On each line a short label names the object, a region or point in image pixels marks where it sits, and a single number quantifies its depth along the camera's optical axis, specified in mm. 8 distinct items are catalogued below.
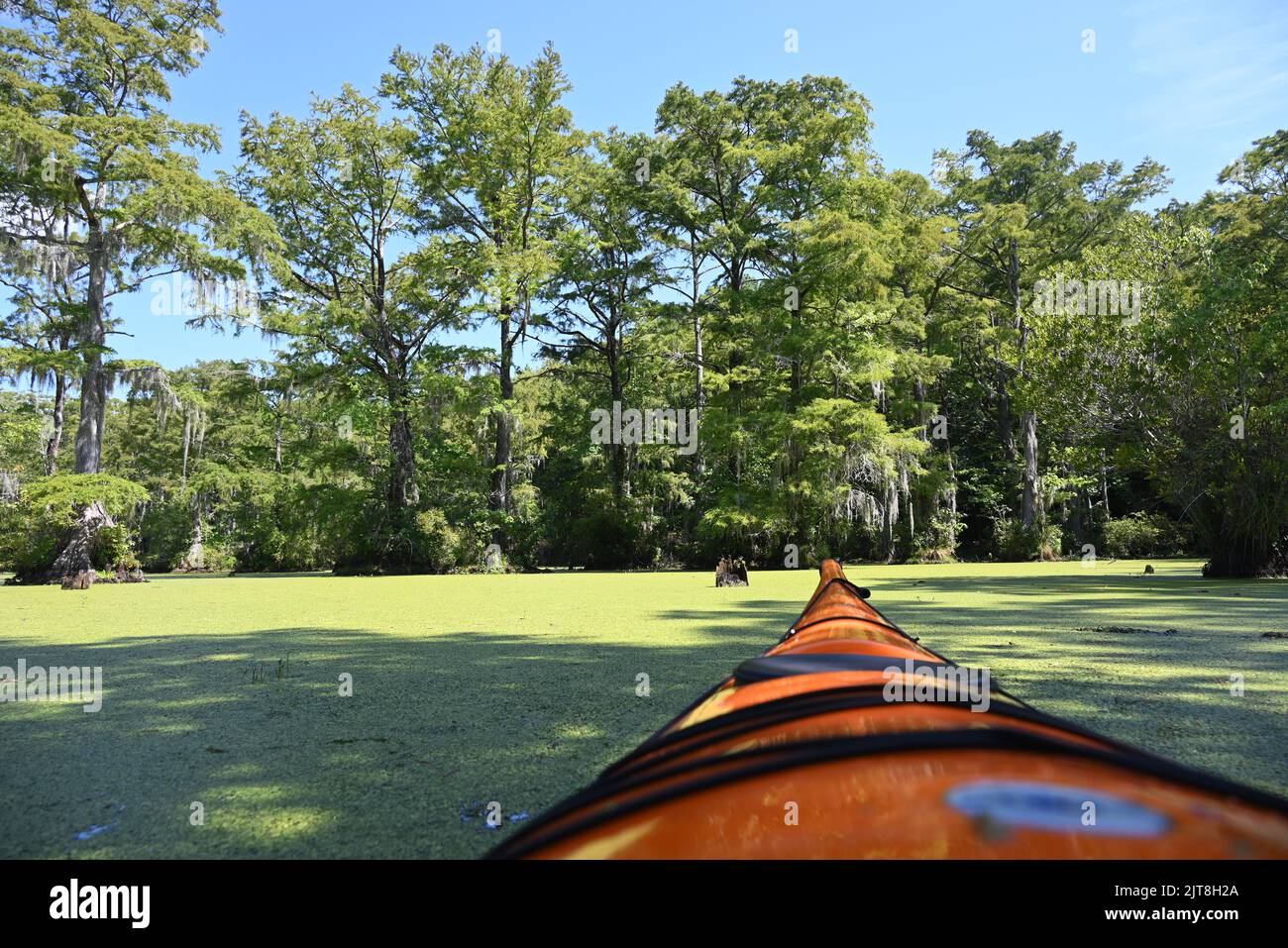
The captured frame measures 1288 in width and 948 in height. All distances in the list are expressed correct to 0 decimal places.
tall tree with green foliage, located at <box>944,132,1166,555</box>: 20797
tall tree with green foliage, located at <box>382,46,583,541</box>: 16922
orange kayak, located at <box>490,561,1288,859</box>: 577
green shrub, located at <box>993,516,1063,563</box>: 18750
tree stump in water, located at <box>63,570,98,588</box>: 10422
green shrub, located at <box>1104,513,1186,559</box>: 19297
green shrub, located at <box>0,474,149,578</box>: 11047
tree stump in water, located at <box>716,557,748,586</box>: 10086
